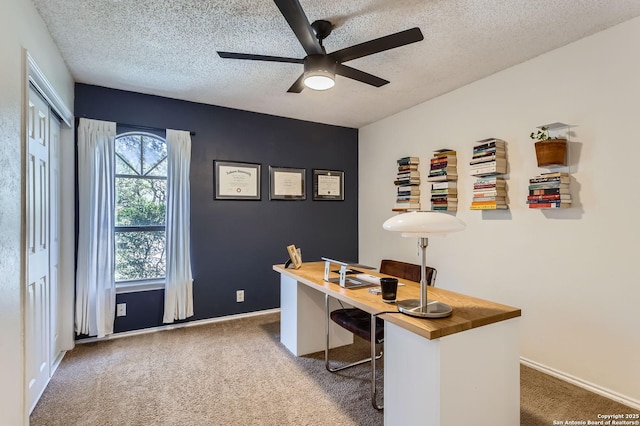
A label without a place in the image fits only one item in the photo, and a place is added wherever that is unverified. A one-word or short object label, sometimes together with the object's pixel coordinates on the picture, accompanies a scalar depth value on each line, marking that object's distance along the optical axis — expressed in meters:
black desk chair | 2.01
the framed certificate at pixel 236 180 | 3.63
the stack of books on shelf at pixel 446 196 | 3.17
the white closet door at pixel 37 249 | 1.98
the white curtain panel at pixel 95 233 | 2.94
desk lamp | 1.44
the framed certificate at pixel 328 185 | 4.25
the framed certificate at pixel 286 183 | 3.94
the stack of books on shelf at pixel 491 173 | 2.71
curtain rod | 3.20
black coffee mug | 1.75
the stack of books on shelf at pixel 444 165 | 3.16
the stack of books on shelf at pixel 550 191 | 2.28
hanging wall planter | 2.28
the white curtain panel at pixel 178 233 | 3.28
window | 3.31
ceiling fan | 1.62
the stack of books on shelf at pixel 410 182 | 3.58
